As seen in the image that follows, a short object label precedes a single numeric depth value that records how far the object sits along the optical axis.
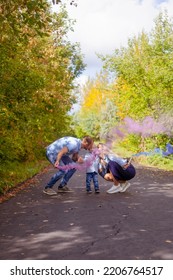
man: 11.09
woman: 11.66
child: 11.83
